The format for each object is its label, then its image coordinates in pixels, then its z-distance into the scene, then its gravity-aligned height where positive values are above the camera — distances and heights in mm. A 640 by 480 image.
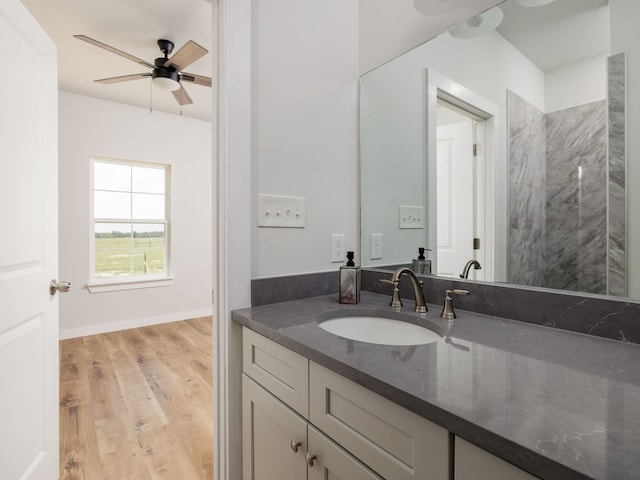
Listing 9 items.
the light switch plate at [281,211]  1270 +105
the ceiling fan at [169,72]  2412 +1282
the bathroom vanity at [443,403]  450 -262
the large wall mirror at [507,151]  899 +297
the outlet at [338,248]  1497 -44
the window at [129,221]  3781 +199
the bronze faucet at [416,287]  1144 -168
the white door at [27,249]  1123 -40
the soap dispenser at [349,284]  1283 -177
